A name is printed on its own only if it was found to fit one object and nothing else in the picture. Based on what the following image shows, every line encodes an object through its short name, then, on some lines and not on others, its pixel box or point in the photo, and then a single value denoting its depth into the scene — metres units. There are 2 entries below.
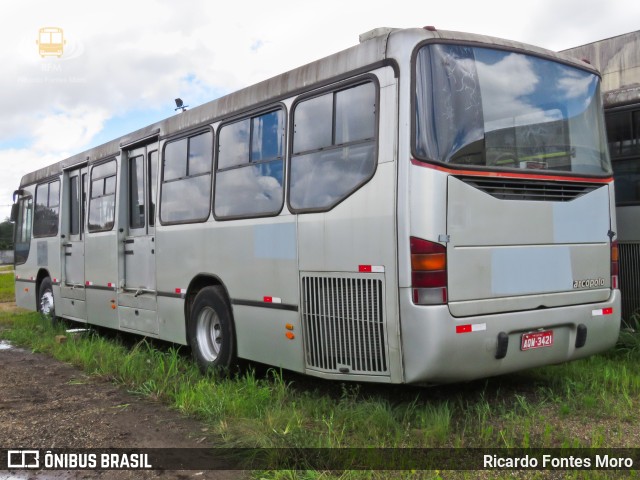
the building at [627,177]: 7.27
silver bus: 4.86
